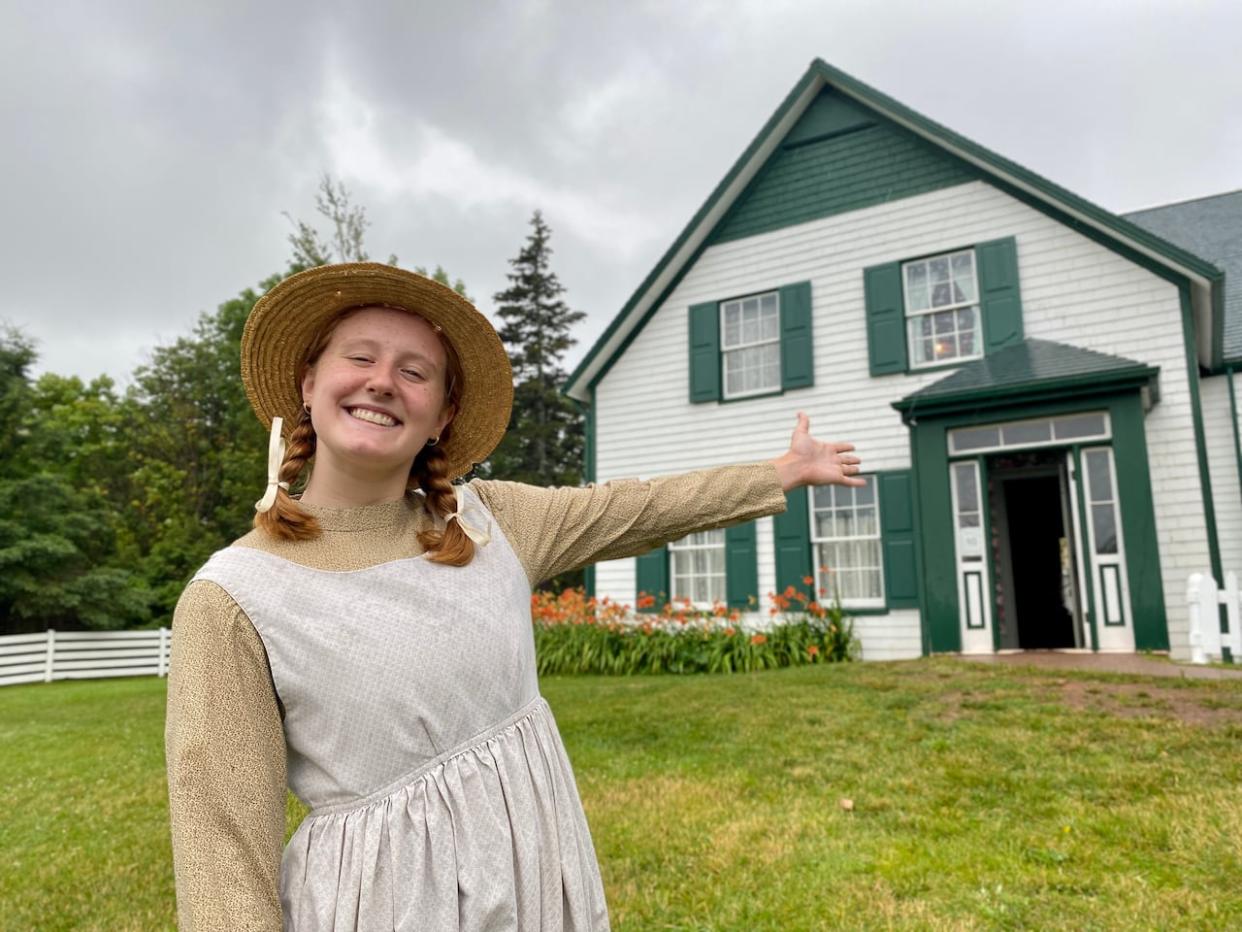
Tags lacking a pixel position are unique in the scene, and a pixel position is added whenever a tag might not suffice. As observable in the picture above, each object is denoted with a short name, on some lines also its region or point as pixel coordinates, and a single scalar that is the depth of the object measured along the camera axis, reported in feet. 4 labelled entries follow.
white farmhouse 29.60
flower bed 33.42
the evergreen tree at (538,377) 96.12
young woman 4.02
